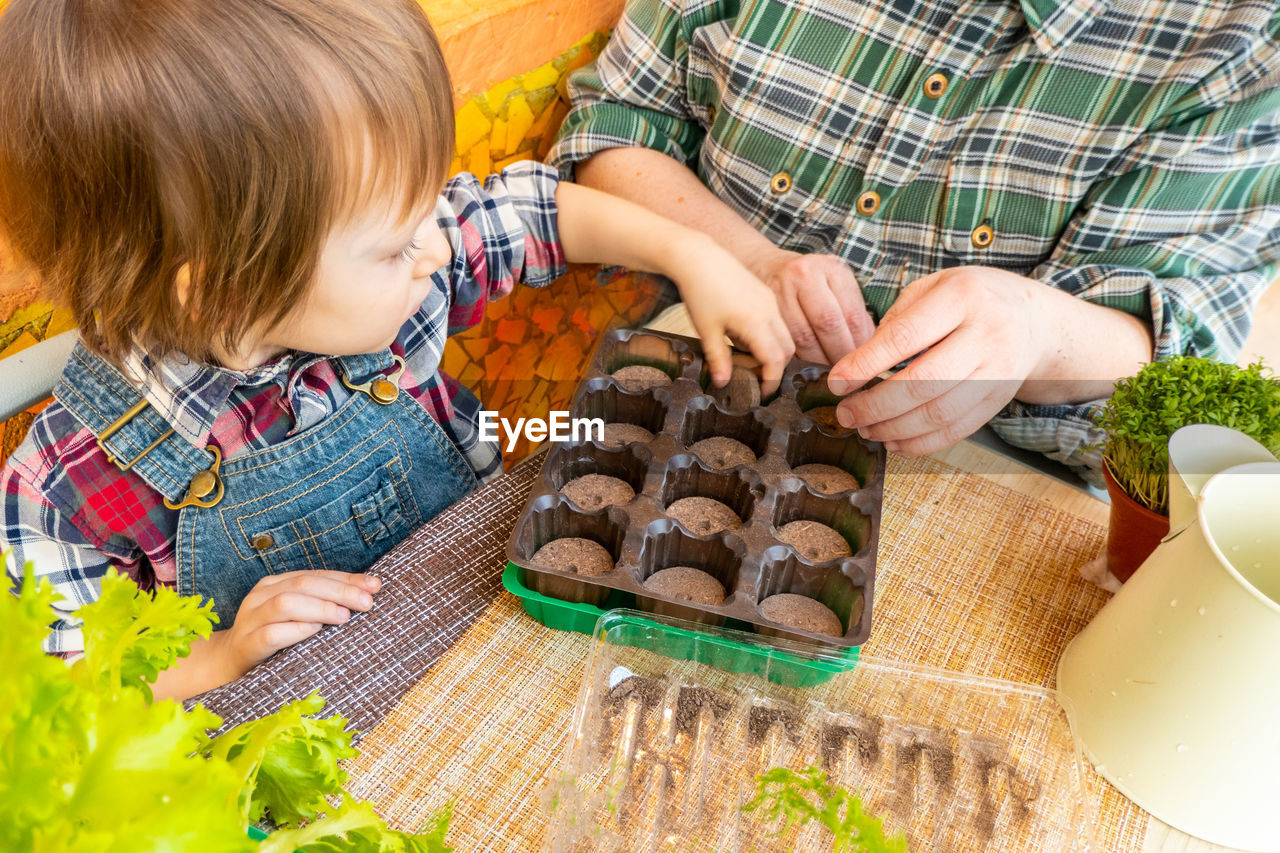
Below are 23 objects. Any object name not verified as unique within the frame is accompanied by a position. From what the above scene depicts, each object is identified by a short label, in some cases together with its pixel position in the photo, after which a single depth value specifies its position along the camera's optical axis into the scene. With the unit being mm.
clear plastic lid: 597
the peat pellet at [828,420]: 950
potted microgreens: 724
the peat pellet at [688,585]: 788
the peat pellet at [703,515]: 856
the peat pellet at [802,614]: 767
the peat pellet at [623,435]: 952
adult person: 940
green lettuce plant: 249
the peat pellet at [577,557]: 799
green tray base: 671
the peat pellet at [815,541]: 838
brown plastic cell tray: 746
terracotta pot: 743
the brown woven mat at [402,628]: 687
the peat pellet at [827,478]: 892
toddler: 655
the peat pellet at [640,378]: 977
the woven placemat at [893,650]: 641
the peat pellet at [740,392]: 974
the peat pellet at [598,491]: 869
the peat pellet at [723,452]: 937
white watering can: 568
